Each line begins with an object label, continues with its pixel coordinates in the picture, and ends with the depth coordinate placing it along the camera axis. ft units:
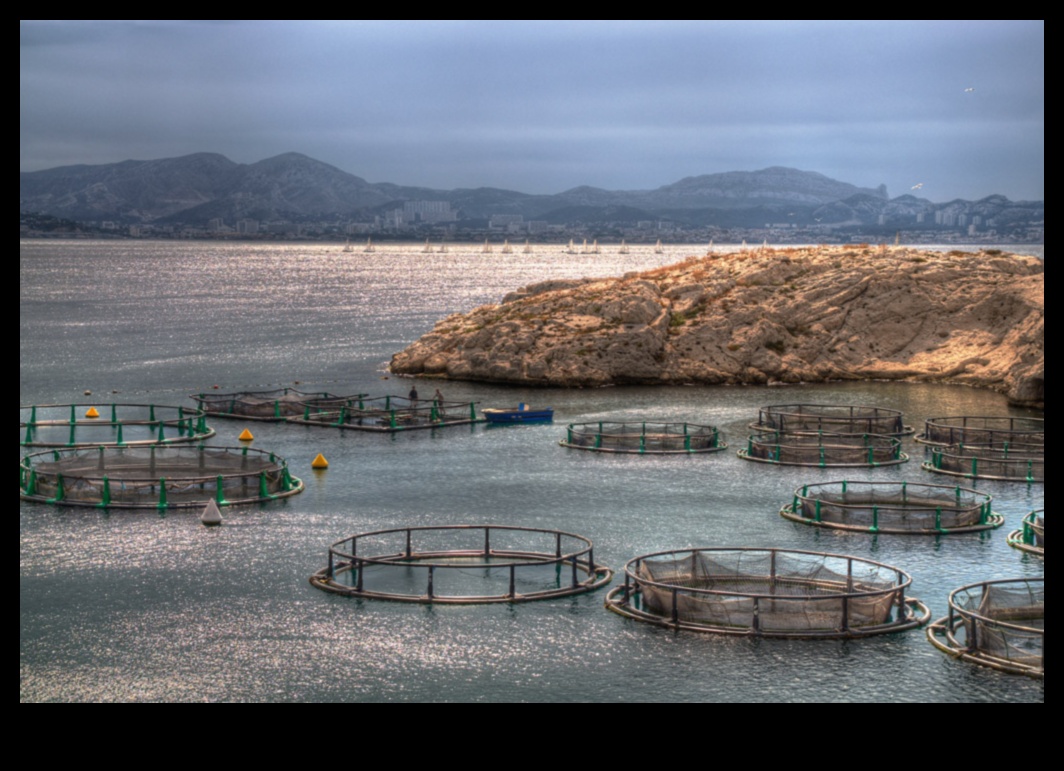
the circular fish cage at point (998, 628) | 103.87
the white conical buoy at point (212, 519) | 156.15
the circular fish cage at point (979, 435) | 206.52
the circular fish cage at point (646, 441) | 213.66
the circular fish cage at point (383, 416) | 239.91
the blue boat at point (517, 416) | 249.14
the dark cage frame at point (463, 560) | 123.24
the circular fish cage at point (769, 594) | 112.16
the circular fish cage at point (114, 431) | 217.56
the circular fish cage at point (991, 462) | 187.73
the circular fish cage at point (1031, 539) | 145.79
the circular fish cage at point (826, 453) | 202.18
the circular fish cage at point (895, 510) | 154.71
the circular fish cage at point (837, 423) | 226.17
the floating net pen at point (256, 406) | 249.96
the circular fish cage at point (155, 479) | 166.20
